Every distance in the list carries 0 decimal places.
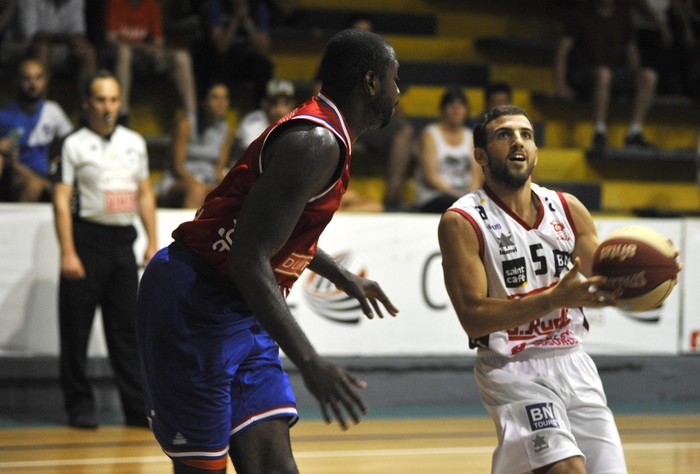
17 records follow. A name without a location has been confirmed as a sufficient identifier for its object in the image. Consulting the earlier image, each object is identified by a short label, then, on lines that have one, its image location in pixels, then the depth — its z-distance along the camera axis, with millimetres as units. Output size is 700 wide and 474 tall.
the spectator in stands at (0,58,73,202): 15883
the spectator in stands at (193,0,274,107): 19812
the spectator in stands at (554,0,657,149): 22187
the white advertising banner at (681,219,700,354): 16875
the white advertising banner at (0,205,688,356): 14734
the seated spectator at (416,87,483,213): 18047
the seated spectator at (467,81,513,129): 19662
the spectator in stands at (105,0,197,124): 18687
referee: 14000
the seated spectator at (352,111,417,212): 19125
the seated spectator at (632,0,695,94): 23923
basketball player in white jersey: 7500
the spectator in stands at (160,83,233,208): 17609
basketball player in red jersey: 6070
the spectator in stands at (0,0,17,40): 18734
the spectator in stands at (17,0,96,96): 18484
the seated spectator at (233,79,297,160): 17359
